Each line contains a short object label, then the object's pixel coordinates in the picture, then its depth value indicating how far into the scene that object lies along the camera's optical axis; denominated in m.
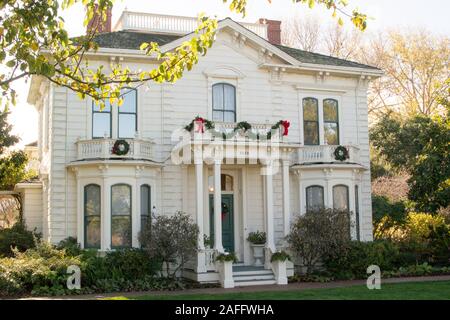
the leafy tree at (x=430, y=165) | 24.17
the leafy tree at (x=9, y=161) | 27.20
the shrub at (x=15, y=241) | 21.80
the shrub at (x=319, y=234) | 19.70
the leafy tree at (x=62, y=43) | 8.98
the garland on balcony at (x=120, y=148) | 19.62
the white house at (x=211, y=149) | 19.77
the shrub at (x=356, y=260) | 20.31
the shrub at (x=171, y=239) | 18.39
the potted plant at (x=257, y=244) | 21.06
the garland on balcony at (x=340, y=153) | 22.17
